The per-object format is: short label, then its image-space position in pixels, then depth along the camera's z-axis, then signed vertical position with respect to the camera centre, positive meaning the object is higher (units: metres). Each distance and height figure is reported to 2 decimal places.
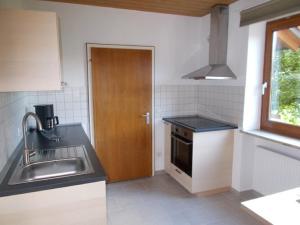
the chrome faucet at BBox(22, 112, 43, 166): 1.59 -0.51
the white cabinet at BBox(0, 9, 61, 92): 1.43 +0.22
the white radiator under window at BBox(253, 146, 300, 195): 2.31 -0.93
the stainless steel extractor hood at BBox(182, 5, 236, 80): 2.89 +0.54
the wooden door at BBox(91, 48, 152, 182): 3.11 -0.33
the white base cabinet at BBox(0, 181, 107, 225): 1.30 -0.71
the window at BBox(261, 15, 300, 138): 2.41 +0.08
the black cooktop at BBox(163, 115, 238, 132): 2.82 -0.50
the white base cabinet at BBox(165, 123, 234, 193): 2.84 -0.96
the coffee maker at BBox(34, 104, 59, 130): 2.63 -0.35
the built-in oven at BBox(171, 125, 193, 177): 2.89 -0.83
